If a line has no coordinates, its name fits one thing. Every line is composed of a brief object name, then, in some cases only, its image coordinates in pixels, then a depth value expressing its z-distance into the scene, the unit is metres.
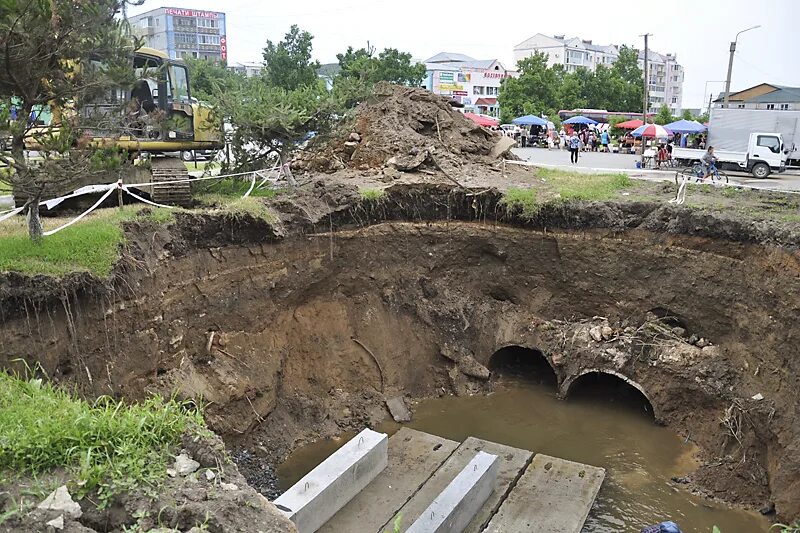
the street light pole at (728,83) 31.13
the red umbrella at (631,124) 36.47
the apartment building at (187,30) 72.12
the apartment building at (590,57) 88.88
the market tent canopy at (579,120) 38.06
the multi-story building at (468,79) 68.62
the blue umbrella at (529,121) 37.18
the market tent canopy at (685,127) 30.67
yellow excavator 10.34
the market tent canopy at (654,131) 28.20
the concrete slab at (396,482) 8.82
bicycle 20.31
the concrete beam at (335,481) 8.25
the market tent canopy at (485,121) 36.32
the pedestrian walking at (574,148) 25.83
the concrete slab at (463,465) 9.17
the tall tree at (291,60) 31.52
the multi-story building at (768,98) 43.56
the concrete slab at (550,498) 9.04
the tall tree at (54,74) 7.92
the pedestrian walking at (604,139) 34.94
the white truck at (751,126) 25.25
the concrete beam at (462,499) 8.19
